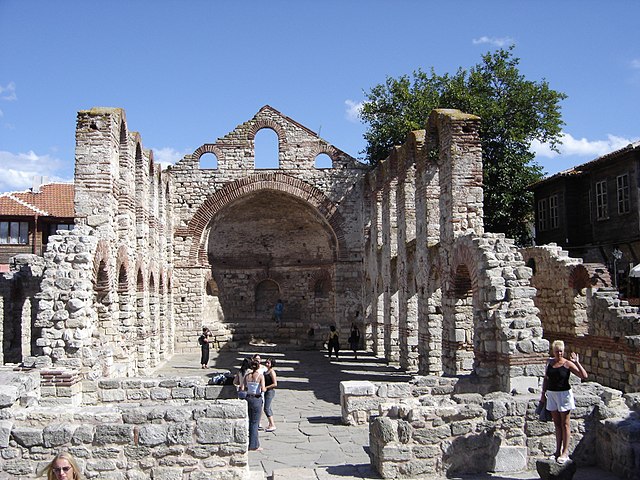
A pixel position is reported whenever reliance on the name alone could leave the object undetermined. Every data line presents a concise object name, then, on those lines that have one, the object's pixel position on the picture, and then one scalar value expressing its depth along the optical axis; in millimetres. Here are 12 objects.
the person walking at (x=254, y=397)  9305
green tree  24703
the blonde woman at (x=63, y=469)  4074
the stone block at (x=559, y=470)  6570
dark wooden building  20812
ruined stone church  7453
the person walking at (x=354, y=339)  21016
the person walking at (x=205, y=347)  19202
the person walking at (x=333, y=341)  21484
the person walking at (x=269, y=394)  10703
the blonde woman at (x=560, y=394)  7074
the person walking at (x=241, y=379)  10086
